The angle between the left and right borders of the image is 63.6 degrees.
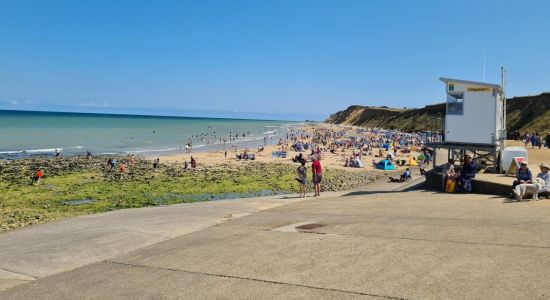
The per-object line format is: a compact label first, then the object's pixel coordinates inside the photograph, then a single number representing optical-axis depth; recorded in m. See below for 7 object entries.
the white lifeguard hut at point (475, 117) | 17.88
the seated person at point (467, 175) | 15.30
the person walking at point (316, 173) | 19.08
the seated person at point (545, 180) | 12.33
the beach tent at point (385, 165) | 39.69
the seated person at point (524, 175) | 12.86
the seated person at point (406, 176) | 29.73
